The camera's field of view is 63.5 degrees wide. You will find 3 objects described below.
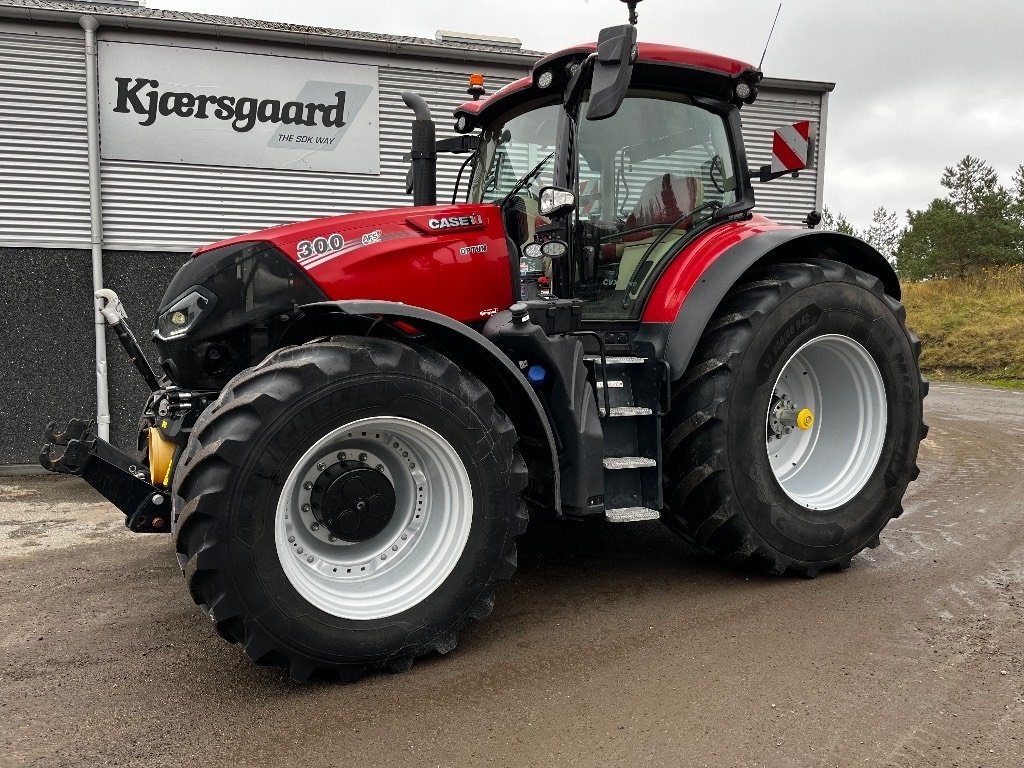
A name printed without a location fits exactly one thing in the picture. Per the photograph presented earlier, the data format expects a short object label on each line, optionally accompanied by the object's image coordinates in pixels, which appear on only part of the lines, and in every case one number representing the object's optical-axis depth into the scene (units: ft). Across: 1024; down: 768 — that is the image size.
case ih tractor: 9.33
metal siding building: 24.30
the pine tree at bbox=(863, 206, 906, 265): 167.18
